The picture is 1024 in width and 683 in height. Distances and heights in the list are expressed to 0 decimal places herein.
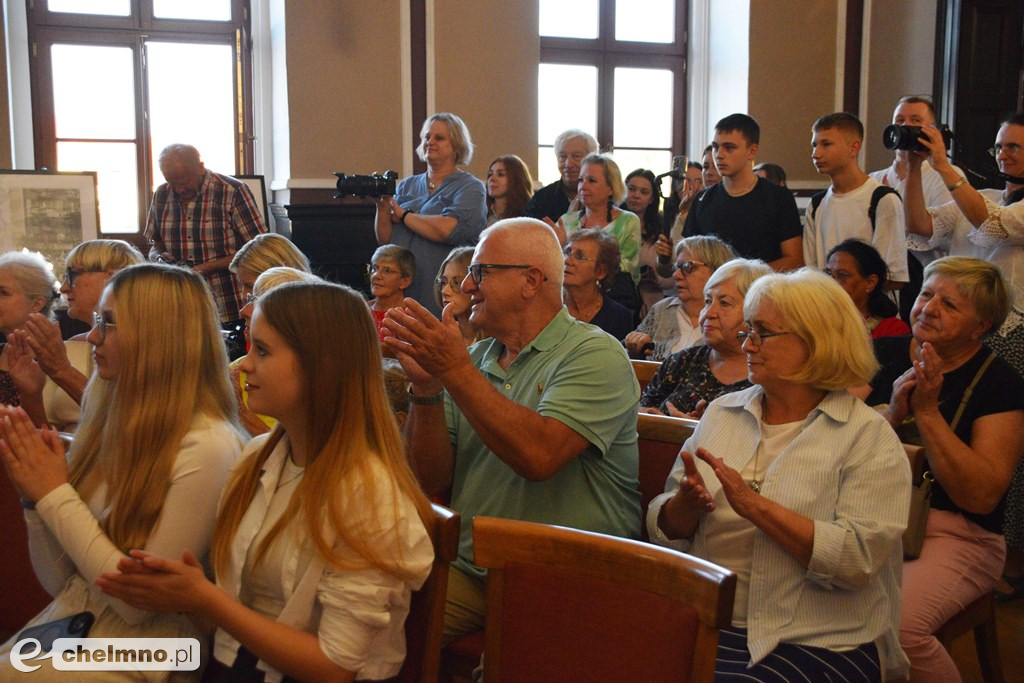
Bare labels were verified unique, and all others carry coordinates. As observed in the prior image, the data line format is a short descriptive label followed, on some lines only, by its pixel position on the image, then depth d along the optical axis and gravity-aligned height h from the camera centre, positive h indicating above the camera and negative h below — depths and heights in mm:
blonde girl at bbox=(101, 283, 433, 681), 1443 -485
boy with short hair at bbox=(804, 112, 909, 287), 3561 -37
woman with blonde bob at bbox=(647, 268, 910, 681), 1684 -515
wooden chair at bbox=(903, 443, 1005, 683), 2180 -944
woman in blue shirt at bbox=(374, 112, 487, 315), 4363 -63
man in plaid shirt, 5008 -139
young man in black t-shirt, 3842 -46
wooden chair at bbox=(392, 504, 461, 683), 1534 -633
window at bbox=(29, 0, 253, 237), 6047 +630
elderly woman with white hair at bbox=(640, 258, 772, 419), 2682 -431
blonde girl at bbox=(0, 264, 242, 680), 1641 -429
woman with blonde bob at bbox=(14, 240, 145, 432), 2514 -351
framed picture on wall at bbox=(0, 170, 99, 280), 5148 -90
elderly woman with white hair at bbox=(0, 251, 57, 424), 2939 -302
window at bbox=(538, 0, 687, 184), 6953 +820
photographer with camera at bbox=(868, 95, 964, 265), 3916 +106
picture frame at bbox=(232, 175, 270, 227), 5902 +45
